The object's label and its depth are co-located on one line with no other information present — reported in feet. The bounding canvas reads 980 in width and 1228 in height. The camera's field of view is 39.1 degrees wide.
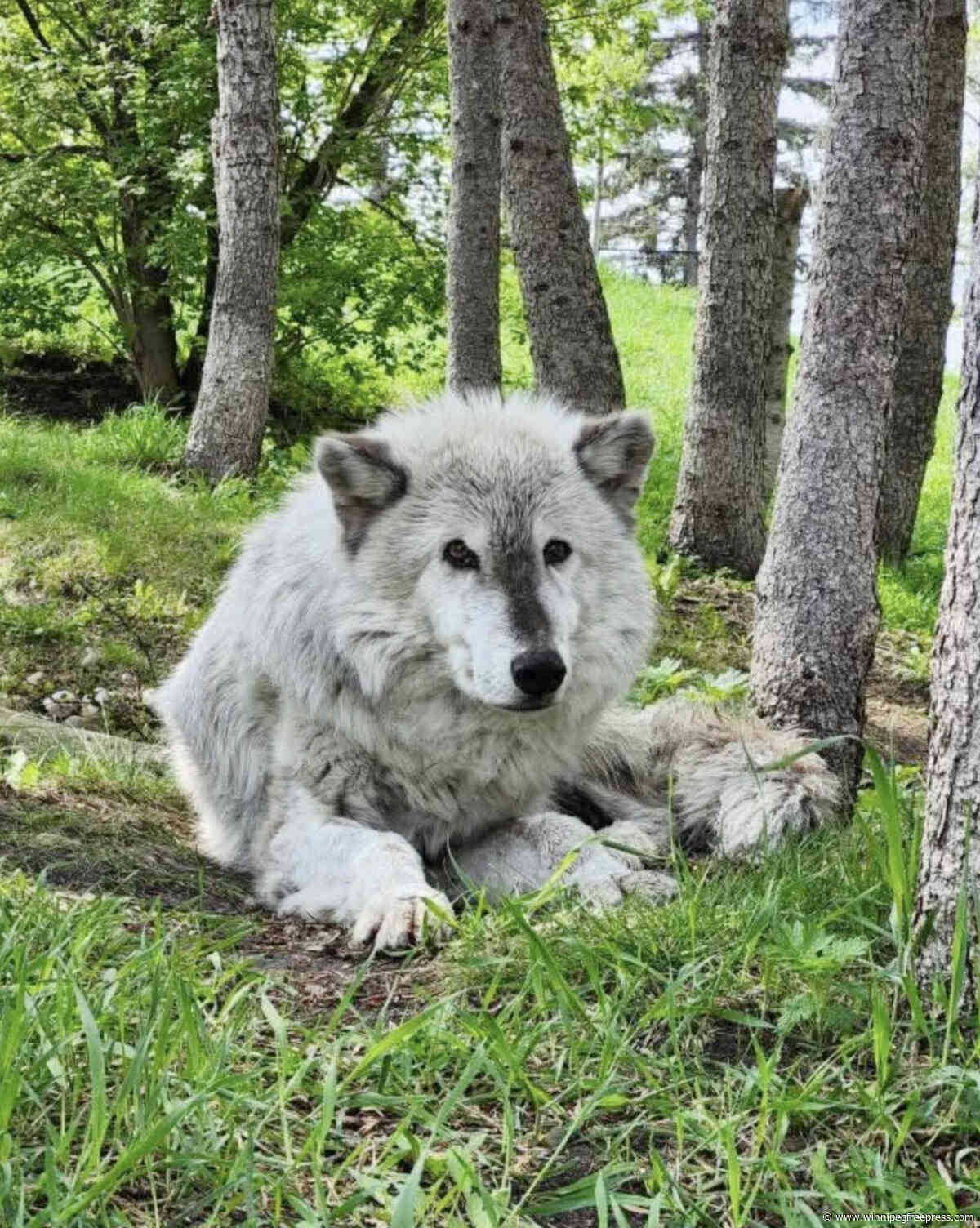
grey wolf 13.76
